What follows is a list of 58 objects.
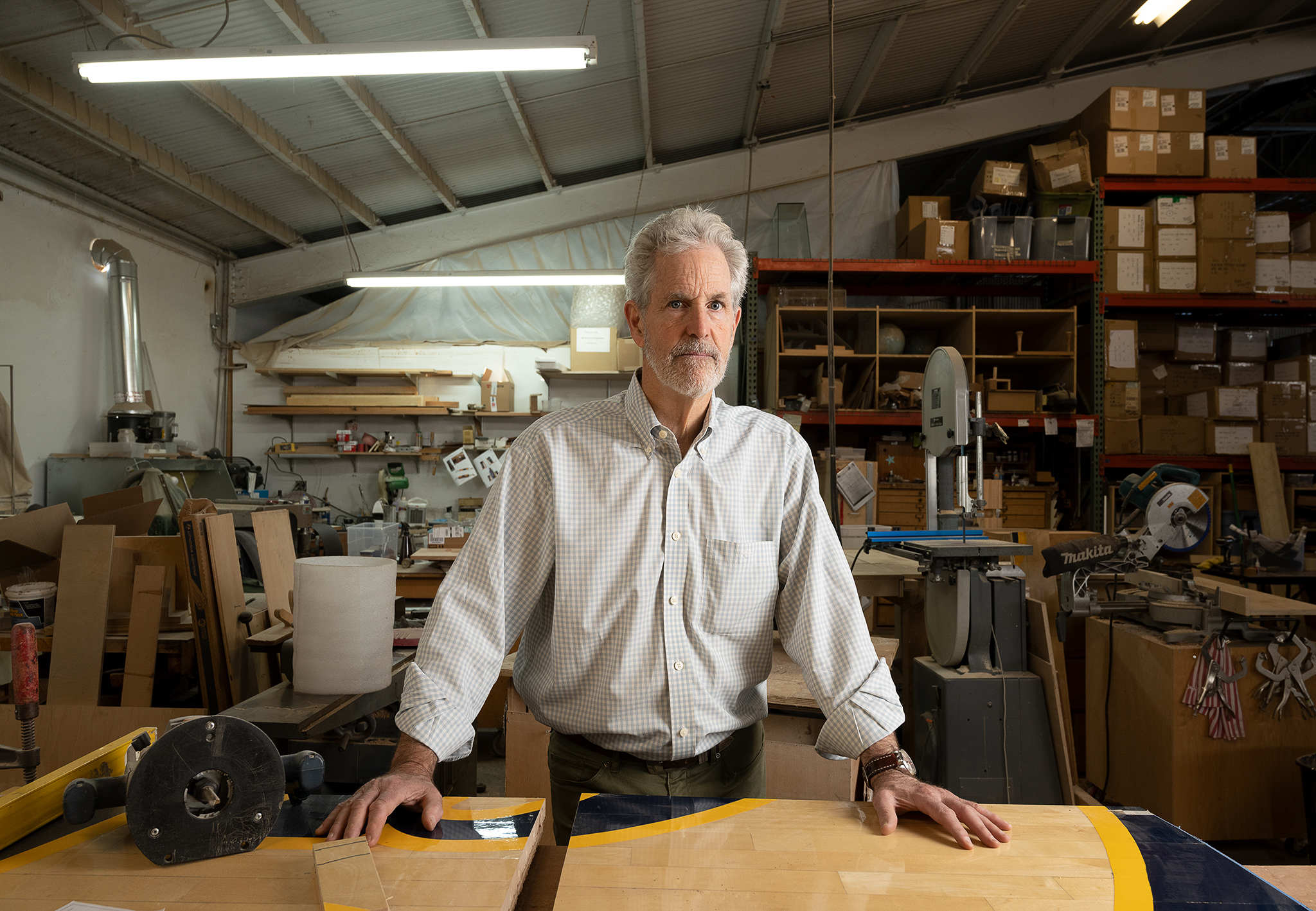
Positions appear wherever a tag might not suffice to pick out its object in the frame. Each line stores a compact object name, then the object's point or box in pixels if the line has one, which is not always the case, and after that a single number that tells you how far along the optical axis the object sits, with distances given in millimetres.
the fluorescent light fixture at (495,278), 5402
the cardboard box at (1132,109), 5133
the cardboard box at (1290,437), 5004
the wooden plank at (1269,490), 4348
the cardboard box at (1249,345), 5223
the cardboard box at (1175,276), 5070
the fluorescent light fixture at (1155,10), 3641
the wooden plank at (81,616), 2680
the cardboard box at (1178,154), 5145
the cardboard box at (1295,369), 5000
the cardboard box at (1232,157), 5148
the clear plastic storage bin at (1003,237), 5180
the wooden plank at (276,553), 2816
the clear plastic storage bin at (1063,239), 5141
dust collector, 5090
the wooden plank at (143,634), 2670
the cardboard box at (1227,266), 5051
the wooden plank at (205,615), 2422
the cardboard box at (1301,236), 5203
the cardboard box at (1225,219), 5059
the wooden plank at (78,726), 2275
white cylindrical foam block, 1855
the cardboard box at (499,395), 6297
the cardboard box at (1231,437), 5031
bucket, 2725
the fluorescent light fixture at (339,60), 2895
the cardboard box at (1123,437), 5121
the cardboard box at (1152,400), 5418
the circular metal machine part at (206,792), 885
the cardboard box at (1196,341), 5293
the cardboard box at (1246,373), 5238
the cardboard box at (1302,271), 5113
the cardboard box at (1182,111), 5164
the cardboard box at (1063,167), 5156
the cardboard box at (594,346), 6109
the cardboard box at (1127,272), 5137
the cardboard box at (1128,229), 5156
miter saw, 2559
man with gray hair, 1198
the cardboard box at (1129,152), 5145
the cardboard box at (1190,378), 5352
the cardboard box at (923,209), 5480
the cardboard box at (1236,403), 5020
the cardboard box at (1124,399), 5137
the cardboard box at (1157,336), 5375
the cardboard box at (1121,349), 5141
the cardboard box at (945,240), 5262
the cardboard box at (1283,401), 5016
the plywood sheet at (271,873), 813
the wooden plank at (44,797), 914
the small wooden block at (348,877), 788
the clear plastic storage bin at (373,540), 3848
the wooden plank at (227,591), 2455
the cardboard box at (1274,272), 5117
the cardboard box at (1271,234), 5117
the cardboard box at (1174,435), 5094
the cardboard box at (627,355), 6066
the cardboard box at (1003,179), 5273
